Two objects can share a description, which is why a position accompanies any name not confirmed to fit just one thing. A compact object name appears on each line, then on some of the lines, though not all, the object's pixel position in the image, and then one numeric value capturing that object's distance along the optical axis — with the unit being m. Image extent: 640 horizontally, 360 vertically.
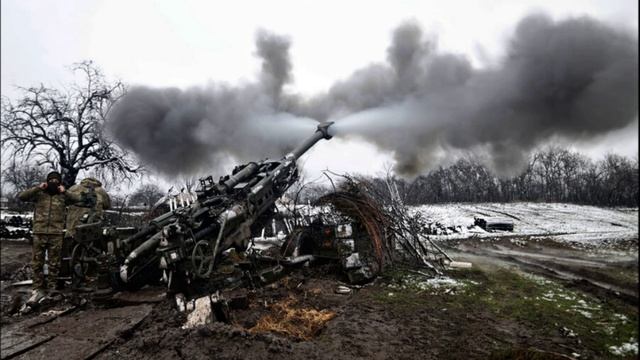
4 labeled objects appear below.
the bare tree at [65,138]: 19.19
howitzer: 6.37
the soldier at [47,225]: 7.13
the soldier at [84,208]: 9.55
